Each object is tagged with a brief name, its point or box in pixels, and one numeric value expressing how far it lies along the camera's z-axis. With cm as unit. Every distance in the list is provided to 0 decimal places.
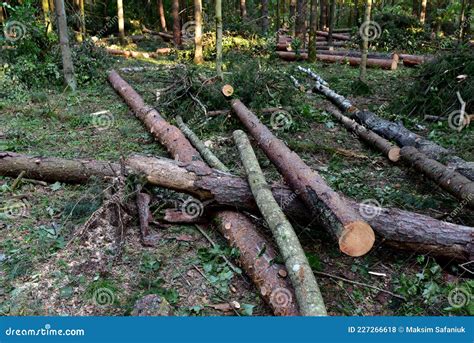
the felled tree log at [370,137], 700
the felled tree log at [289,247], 336
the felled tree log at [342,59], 1414
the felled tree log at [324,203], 376
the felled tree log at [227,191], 425
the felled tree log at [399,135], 611
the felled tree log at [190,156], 377
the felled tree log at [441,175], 515
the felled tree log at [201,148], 614
